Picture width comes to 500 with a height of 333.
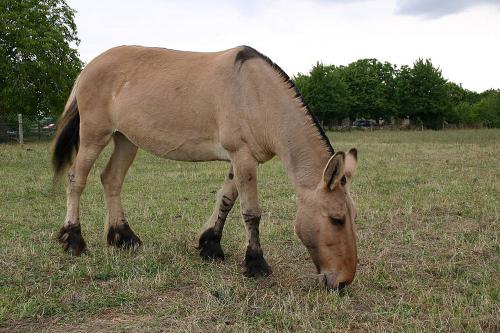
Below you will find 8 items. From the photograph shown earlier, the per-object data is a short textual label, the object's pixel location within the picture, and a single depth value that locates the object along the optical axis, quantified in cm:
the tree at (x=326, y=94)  6141
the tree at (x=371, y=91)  6738
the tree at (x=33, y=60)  2402
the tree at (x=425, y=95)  6134
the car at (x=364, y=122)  7098
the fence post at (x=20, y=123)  2488
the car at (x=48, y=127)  3359
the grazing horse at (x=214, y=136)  408
